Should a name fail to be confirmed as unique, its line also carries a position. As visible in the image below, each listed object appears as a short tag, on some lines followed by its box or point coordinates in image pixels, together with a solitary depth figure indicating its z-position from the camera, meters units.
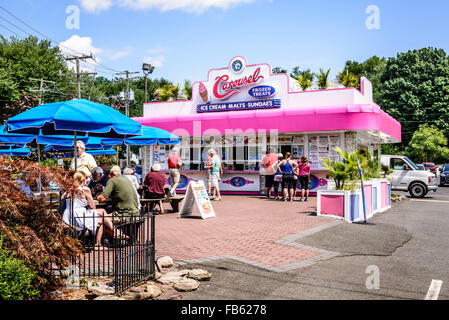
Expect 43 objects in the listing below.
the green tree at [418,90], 39.88
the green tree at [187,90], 22.06
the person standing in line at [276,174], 15.80
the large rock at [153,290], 4.96
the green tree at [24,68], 33.12
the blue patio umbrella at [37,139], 11.47
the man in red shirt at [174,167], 14.22
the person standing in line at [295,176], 14.93
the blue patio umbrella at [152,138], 13.23
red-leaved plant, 4.64
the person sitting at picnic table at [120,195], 7.66
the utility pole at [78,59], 30.92
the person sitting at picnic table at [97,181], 10.09
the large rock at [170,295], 4.94
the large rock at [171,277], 5.43
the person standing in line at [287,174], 14.74
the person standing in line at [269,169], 16.11
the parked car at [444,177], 28.92
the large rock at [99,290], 4.95
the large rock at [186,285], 5.22
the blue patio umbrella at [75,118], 7.45
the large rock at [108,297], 4.68
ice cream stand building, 17.12
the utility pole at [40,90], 34.11
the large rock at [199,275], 5.61
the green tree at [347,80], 21.05
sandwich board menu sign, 10.91
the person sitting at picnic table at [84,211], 6.35
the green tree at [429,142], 39.12
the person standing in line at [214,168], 15.09
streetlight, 32.41
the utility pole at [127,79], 34.67
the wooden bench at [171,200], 11.27
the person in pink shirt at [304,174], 15.17
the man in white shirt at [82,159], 8.90
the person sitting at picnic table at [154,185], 11.45
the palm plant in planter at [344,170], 11.20
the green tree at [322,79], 19.08
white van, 18.78
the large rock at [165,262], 6.22
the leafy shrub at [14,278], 4.10
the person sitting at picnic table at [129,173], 9.94
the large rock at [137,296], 4.78
